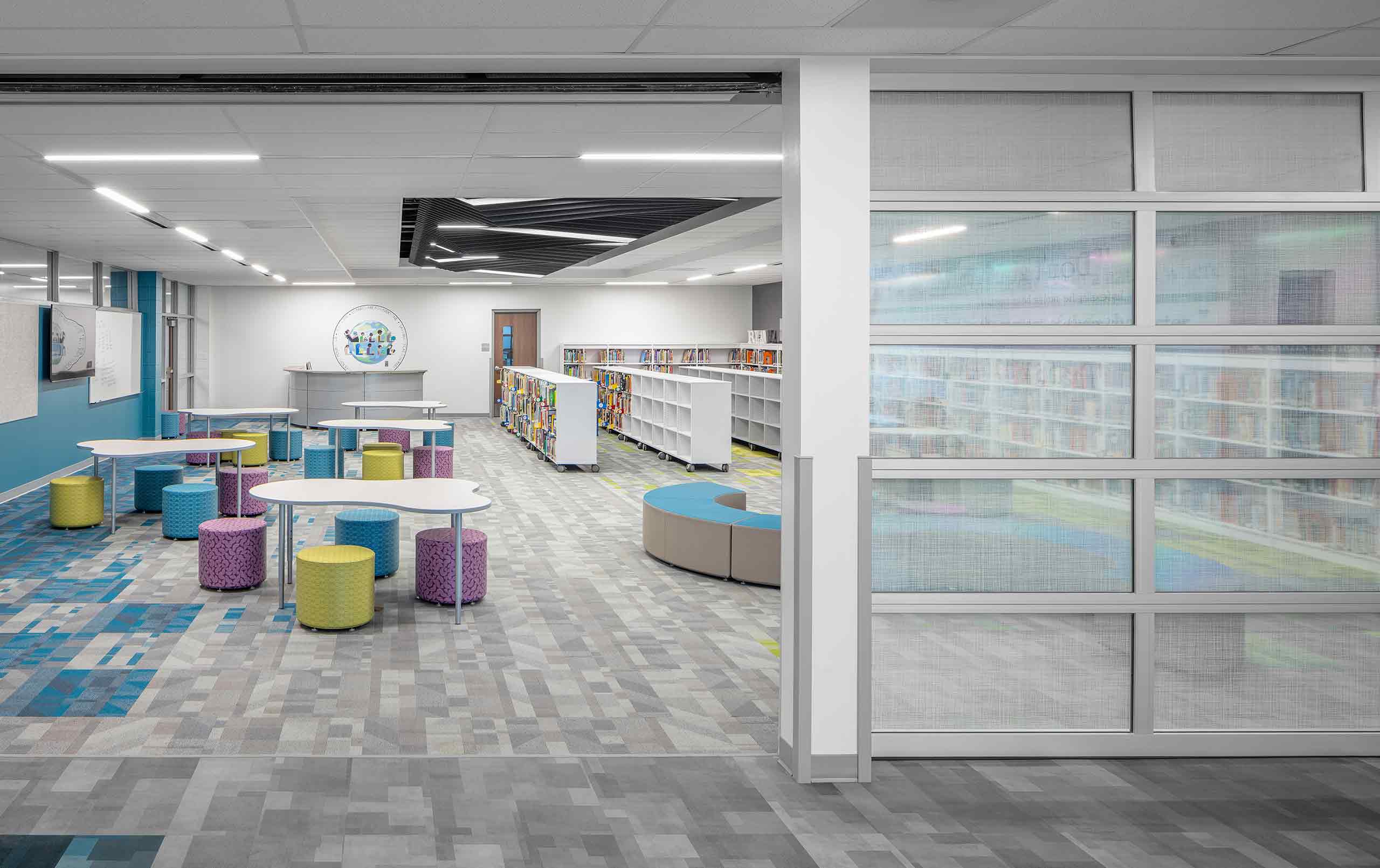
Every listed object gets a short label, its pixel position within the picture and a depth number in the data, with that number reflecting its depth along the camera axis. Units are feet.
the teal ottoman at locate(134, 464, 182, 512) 31.48
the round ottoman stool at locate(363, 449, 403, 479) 33.27
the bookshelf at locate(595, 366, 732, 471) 44.06
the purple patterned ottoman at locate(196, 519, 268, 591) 21.97
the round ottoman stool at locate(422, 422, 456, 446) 43.55
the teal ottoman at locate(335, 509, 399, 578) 23.39
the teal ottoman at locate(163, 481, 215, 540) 27.53
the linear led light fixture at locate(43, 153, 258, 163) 19.26
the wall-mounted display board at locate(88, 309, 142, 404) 43.27
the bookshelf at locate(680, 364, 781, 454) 50.98
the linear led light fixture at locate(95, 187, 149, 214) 23.76
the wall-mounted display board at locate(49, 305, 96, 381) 37.11
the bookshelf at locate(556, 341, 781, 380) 72.84
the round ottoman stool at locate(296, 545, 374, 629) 18.98
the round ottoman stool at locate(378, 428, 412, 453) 46.85
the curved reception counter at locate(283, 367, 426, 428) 61.21
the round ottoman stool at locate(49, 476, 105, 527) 28.35
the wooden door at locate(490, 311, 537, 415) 74.38
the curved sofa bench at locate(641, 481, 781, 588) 23.49
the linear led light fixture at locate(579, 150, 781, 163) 19.54
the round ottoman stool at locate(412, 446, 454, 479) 36.52
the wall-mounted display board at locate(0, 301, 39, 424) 32.99
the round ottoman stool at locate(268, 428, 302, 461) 43.98
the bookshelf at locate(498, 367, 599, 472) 43.55
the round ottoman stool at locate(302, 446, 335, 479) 36.47
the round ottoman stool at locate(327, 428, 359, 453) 49.78
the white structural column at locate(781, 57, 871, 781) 12.57
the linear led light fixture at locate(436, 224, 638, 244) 42.23
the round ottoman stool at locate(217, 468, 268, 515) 31.12
